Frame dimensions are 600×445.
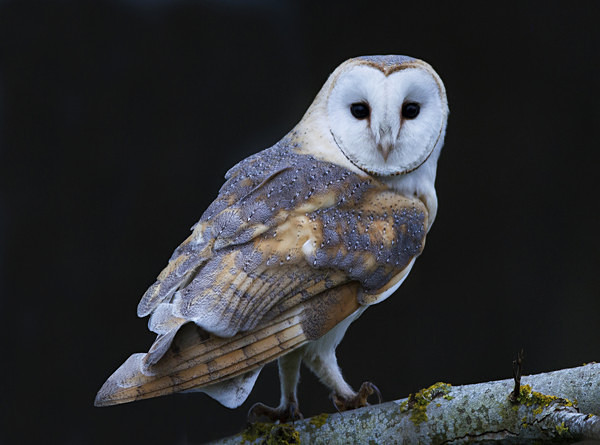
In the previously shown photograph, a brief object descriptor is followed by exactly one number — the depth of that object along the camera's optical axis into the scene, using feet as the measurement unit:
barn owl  17.47
